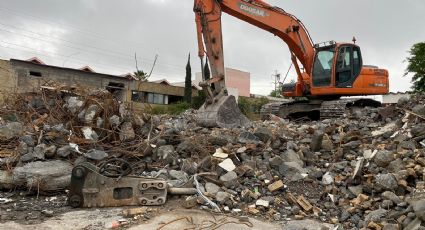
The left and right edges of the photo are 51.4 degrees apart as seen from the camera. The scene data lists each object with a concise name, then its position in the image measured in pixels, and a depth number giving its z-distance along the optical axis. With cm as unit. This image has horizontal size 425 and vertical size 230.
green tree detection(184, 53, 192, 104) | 2944
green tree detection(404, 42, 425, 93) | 2858
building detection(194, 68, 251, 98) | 4548
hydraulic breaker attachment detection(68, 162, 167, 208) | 466
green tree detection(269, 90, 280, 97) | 5535
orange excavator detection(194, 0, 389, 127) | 887
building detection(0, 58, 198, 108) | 2314
